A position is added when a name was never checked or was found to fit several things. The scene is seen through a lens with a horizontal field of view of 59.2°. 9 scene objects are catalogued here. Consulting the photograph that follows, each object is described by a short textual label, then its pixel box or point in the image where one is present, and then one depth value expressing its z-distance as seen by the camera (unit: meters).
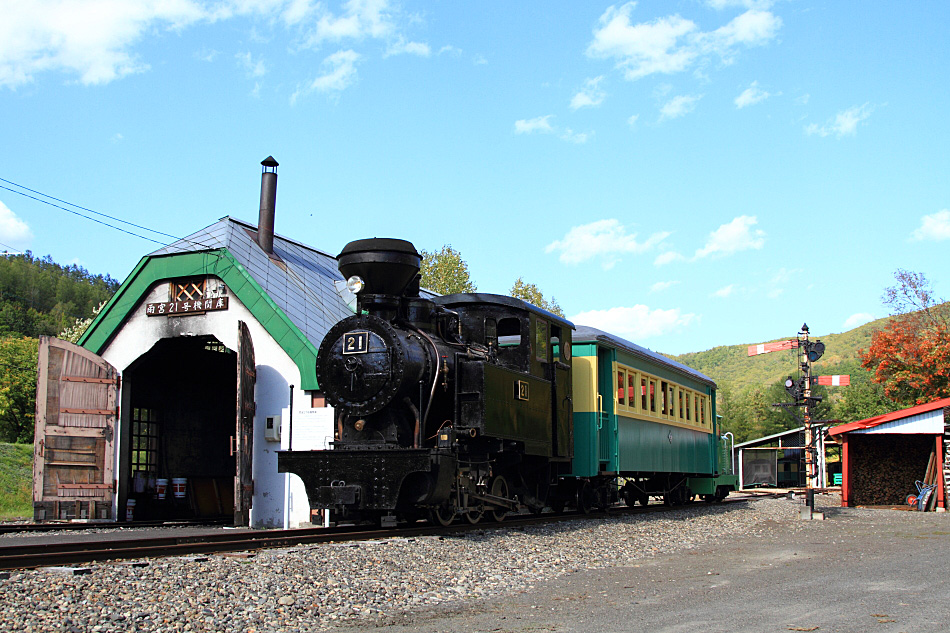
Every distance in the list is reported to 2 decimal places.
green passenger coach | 13.60
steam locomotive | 9.75
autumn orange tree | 33.62
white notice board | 14.83
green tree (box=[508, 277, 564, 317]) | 53.31
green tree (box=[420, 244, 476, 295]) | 49.34
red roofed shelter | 22.38
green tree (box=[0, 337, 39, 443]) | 45.72
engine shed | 15.10
